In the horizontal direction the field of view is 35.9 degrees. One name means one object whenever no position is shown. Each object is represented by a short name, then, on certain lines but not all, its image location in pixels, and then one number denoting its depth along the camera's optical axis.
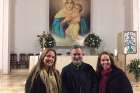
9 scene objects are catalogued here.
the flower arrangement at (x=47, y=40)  10.90
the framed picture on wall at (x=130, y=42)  8.32
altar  8.06
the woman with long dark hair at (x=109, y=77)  2.62
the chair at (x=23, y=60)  11.82
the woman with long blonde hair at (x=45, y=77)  2.48
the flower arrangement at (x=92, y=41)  11.70
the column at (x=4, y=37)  11.58
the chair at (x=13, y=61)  11.88
